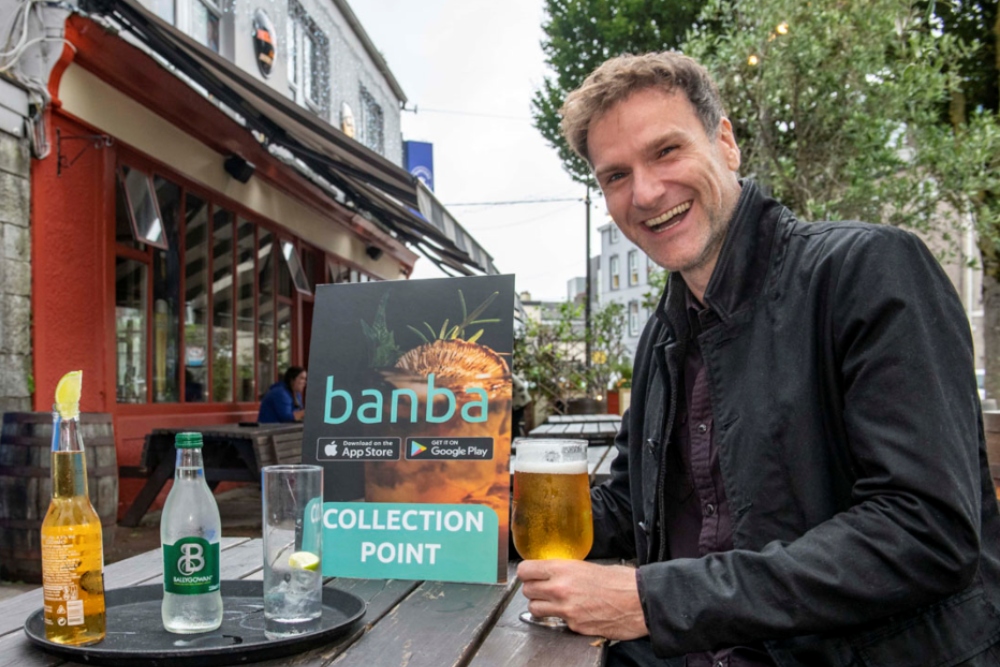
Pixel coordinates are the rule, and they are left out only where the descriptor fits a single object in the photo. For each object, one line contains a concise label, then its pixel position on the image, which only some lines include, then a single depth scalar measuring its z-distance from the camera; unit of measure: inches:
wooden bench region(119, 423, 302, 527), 228.5
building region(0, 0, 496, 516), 227.8
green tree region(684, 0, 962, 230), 291.9
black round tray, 43.6
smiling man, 47.7
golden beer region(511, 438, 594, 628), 53.5
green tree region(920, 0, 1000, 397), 292.4
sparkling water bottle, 47.7
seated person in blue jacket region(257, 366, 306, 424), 319.3
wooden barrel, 177.6
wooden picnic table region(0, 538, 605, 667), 45.8
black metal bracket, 235.5
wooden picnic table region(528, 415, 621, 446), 213.3
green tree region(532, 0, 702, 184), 465.7
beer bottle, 45.9
